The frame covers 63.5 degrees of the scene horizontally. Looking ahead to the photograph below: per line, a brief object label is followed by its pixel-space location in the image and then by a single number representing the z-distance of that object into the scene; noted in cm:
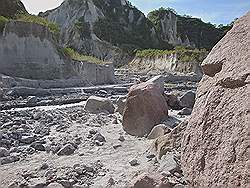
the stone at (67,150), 407
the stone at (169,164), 284
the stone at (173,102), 655
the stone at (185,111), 583
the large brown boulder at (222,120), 229
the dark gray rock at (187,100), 667
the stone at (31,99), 975
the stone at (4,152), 413
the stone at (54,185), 301
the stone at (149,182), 260
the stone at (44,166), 359
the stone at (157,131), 412
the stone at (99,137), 455
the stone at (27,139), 476
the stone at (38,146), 437
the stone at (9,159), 391
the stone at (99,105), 709
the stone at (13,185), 316
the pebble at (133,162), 337
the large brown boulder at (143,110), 480
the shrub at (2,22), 1355
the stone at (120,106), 673
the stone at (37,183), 312
